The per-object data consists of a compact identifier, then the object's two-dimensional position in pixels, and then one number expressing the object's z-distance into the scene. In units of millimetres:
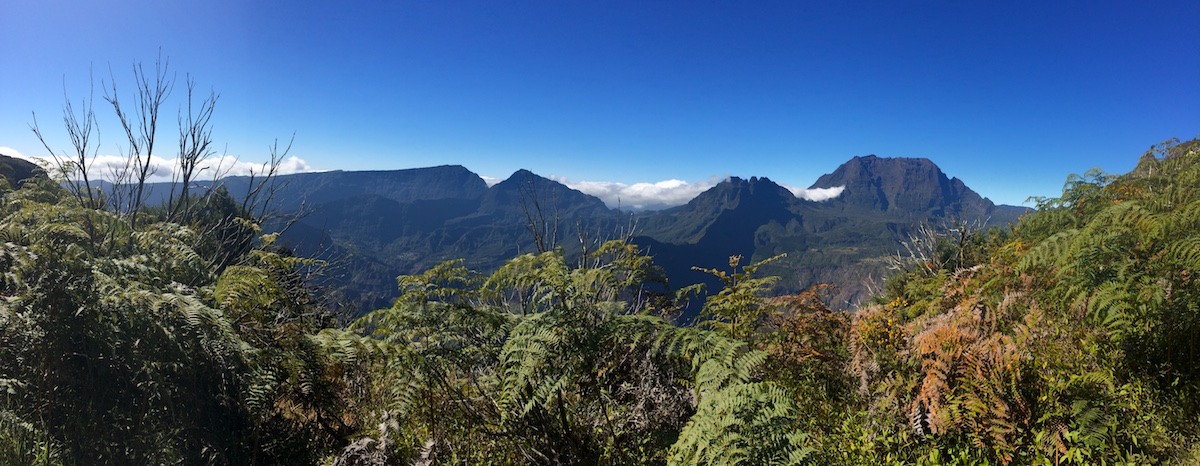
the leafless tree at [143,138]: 7613
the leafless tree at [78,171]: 6512
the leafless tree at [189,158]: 7949
